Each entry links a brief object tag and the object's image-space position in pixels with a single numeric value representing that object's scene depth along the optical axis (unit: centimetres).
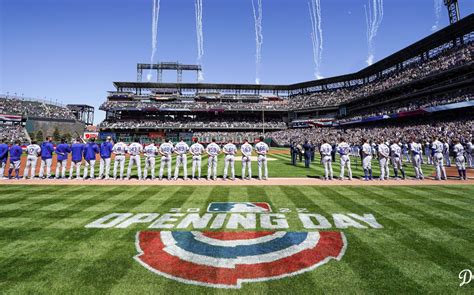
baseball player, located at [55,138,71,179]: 1290
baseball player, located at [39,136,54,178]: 1304
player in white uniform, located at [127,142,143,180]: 1288
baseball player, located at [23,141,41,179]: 1284
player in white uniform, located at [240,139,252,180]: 1295
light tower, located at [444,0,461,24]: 4250
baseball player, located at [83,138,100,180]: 1311
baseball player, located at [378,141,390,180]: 1240
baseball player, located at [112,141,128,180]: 1291
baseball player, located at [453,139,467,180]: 1222
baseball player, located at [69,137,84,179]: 1305
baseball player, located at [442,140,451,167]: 1760
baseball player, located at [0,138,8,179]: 1297
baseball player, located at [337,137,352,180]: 1250
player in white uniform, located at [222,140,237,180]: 1284
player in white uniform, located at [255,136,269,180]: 1271
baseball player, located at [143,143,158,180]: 1293
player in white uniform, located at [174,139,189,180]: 1291
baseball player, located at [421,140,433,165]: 2102
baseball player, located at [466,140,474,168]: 1705
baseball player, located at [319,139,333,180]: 1253
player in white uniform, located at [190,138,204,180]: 1285
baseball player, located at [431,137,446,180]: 1223
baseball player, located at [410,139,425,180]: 1259
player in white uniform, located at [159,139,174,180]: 1285
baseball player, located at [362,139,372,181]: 1242
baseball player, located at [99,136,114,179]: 1309
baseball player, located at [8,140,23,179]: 1297
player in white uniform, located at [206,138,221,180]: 1265
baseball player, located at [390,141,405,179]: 1271
